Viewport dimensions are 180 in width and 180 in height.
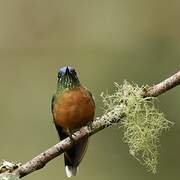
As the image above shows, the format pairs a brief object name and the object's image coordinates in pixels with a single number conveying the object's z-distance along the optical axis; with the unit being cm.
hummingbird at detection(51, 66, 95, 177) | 880
